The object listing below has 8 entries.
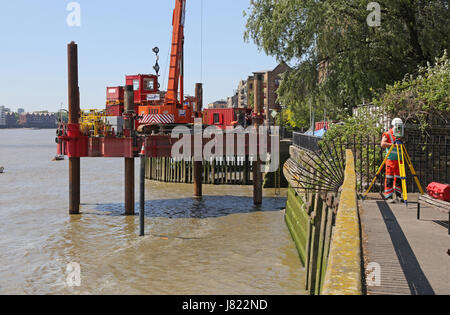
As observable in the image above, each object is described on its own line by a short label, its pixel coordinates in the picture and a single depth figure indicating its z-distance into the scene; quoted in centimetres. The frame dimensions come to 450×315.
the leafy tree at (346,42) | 2556
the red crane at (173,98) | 2612
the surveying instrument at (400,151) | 1136
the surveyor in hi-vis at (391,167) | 1177
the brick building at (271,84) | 11677
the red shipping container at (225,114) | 3828
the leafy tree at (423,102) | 1675
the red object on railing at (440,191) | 958
